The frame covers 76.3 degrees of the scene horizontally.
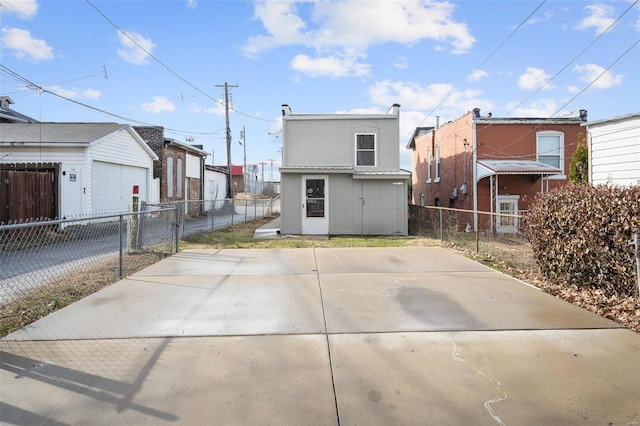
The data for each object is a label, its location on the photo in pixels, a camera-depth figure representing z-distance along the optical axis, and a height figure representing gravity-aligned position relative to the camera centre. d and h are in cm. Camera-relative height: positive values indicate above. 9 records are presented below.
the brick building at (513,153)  1778 +250
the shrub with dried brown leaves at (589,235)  521 -37
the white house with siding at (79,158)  1442 +195
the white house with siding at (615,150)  782 +122
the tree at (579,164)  1423 +166
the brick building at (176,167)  2202 +259
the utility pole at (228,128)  2853 +589
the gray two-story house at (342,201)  1489 +33
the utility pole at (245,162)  5833 +693
